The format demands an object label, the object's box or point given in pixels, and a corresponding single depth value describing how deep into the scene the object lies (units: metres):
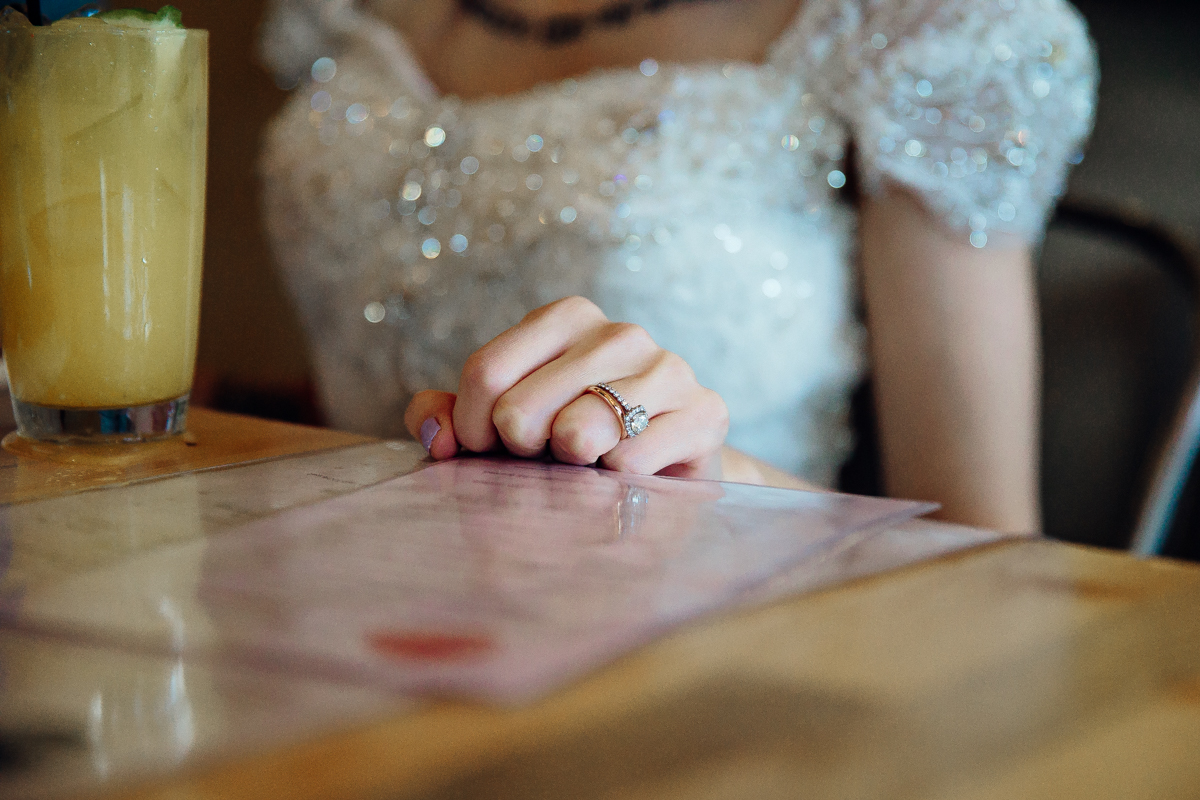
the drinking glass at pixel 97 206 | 0.37
